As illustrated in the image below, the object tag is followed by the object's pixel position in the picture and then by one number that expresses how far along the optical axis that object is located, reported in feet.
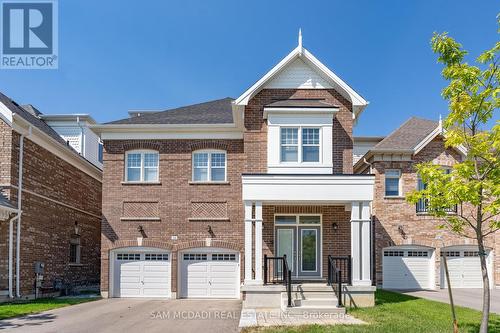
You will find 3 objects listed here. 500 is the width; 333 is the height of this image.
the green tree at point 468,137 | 28.09
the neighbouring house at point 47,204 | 52.19
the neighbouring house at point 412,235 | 68.23
